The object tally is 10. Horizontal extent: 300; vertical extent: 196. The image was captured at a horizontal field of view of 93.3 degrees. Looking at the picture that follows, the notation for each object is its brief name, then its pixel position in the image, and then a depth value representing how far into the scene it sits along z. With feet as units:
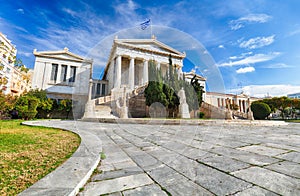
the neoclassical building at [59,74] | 88.53
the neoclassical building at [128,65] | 82.99
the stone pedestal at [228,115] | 50.58
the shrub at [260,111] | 79.30
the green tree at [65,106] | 68.44
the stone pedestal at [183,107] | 42.39
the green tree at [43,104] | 62.64
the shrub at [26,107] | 45.04
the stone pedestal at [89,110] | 49.85
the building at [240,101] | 134.72
